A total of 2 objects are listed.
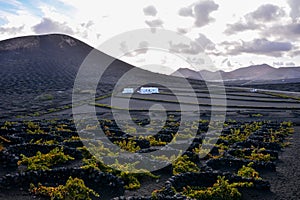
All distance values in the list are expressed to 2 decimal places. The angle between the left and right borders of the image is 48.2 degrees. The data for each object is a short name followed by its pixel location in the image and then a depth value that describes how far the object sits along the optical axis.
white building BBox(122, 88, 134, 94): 80.25
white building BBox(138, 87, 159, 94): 77.84
